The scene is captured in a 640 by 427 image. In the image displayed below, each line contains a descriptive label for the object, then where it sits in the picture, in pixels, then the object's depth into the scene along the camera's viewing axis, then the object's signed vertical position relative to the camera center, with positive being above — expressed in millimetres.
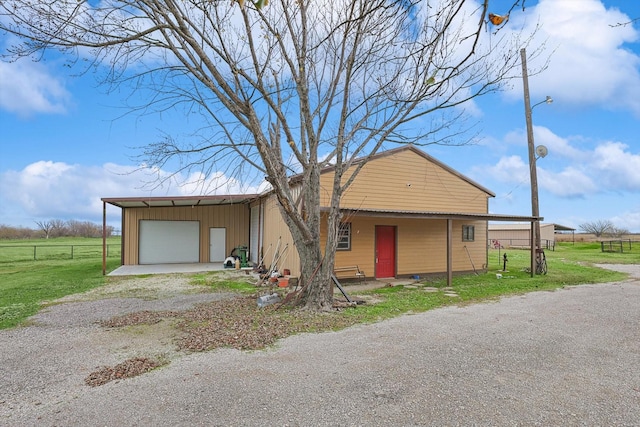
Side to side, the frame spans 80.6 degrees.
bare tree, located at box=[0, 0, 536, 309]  6199 +2616
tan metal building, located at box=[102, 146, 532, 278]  12172 +218
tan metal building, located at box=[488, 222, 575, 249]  36153 -450
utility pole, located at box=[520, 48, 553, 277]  13648 +2057
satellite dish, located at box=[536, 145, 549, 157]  13914 +2925
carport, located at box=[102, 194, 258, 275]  17422 -208
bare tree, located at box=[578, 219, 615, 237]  45438 +242
